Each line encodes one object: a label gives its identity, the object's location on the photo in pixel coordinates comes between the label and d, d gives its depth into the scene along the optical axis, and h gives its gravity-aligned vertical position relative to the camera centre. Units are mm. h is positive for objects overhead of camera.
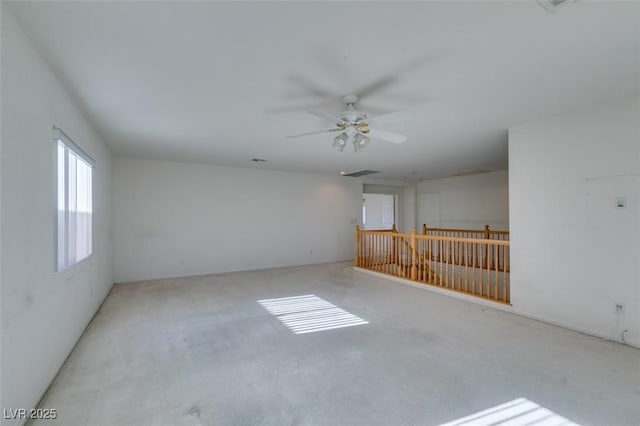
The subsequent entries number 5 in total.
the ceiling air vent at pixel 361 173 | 7543 +1201
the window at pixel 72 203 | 2545 +152
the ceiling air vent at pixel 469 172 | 7375 +1195
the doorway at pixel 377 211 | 12227 +216
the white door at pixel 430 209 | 9172 +227
